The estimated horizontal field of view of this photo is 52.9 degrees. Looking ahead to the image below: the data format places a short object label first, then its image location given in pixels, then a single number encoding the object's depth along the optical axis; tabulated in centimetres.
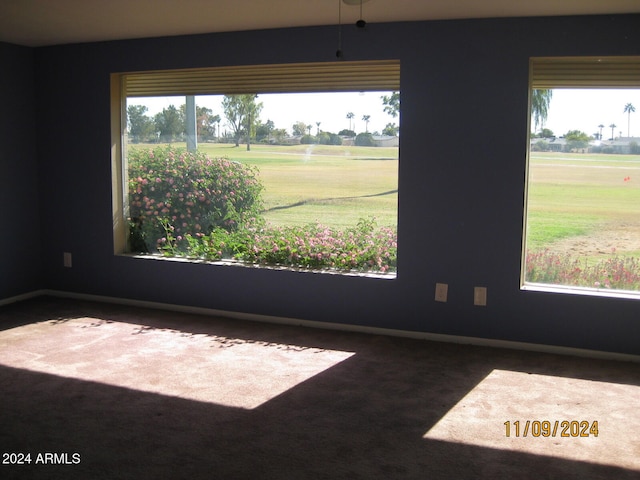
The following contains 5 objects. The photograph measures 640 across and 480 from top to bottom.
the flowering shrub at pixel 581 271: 433
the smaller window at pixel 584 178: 425
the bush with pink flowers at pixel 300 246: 495
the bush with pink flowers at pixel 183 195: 542
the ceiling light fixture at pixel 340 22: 375
